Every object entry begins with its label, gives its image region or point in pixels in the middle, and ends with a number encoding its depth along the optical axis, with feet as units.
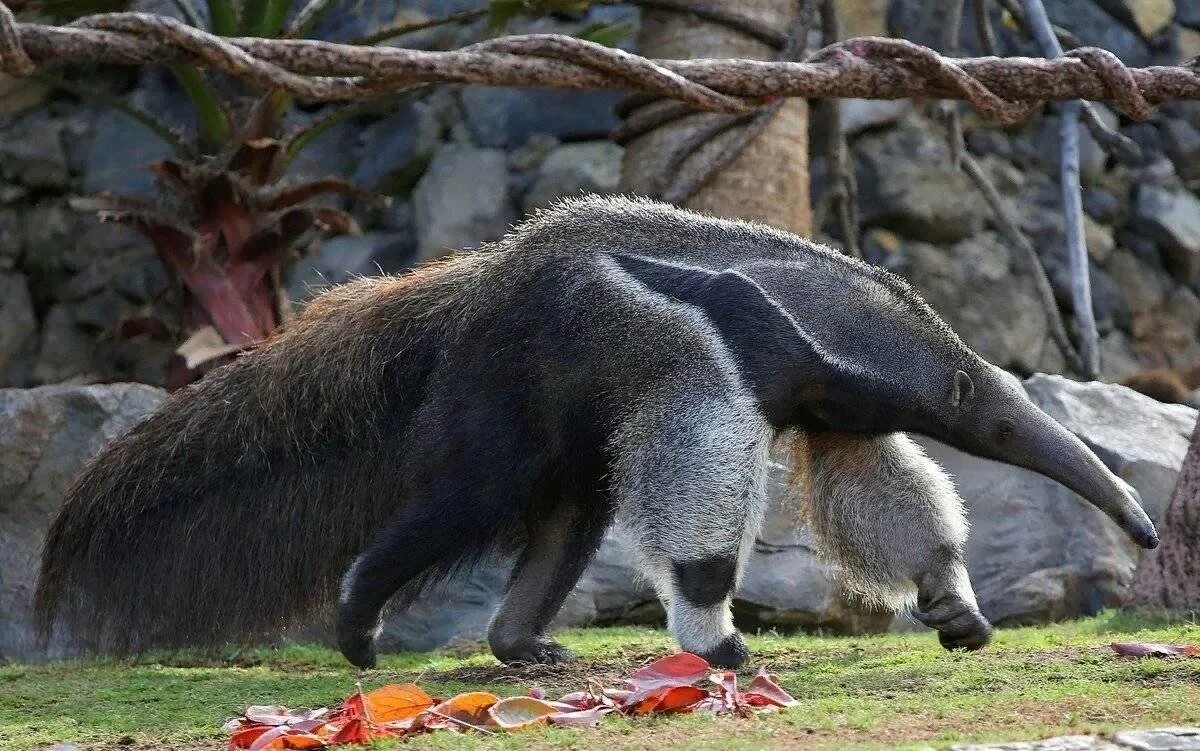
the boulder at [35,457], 43.27
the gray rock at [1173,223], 81.10
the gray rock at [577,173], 71.72
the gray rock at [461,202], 71.67
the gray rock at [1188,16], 83.61
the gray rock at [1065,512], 45.98
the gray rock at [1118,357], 79.51
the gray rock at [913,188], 76.79
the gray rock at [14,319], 71.56
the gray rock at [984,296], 76.43
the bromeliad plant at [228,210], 54.49
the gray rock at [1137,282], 81.56
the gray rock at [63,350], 71.61
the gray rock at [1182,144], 82.48
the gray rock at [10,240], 72.38
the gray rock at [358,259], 72.38
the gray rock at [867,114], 76.07
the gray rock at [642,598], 43.34
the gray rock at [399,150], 74.08
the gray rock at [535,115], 74.08
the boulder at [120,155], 72.64
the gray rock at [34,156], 72.59
